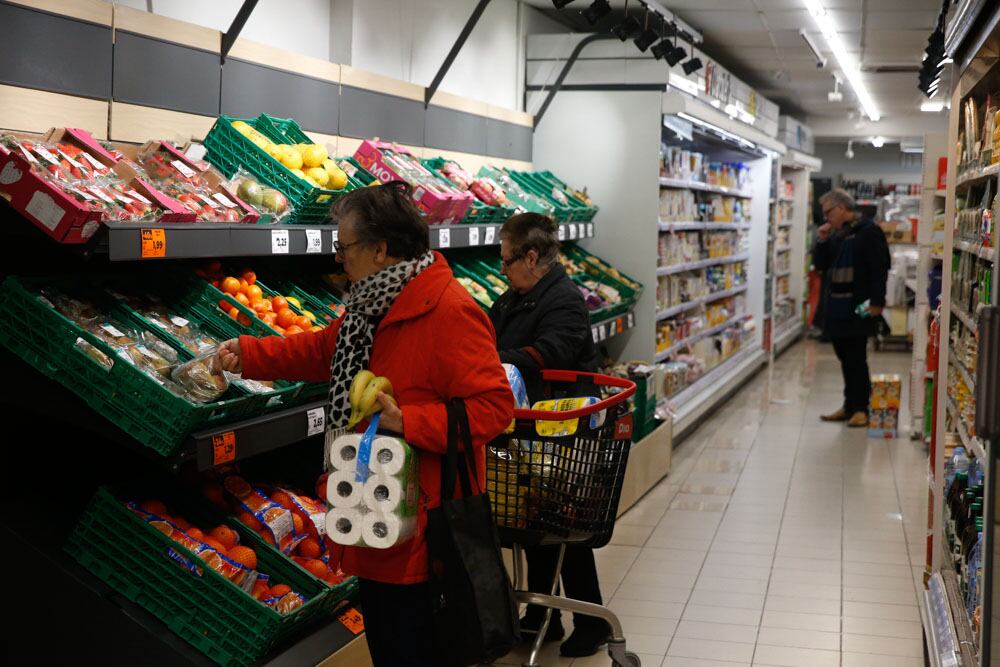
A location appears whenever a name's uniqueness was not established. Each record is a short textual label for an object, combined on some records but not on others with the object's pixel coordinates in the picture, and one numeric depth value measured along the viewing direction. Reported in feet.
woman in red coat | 8.30
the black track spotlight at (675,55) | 24.22
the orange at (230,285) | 11.89
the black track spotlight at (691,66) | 25.94
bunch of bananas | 7.87
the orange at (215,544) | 10.34
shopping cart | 10.71
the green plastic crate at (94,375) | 8.91
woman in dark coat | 13.55
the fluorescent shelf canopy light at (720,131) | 26.18
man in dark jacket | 29.04
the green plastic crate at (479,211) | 18.01
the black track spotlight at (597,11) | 19.79
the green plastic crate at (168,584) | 9.77
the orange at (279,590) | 10.66
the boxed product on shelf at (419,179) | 15.84
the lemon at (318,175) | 13.79
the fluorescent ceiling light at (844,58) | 26.85
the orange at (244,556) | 10.60
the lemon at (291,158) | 13.37
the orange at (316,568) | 11.39
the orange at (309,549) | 11.69
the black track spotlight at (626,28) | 22.03
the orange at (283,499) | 11.93
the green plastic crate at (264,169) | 12.43
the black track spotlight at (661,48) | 23.52
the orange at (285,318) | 12.12
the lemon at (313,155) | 13.84
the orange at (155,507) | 10.11
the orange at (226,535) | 10.67
